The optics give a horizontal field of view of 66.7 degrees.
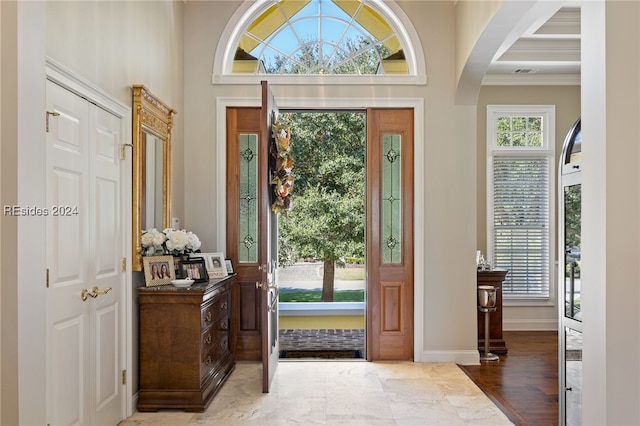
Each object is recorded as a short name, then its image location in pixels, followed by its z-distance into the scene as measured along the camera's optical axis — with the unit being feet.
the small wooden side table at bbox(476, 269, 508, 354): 16.80
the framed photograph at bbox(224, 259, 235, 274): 14.81
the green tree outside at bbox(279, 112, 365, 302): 28.02
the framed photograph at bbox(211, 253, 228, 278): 13.67
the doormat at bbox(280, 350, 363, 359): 17.34
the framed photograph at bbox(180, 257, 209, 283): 12.29
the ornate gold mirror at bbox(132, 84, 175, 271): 11.02
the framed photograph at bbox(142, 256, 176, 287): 11.25
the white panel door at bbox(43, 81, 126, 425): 7.97
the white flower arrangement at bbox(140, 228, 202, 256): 11.46
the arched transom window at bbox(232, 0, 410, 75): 15.79
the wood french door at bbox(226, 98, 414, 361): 15.60
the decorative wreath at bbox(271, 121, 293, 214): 13.64
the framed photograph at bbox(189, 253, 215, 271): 13.57
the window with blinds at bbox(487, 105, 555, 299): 20.22
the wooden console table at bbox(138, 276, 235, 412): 11.03
